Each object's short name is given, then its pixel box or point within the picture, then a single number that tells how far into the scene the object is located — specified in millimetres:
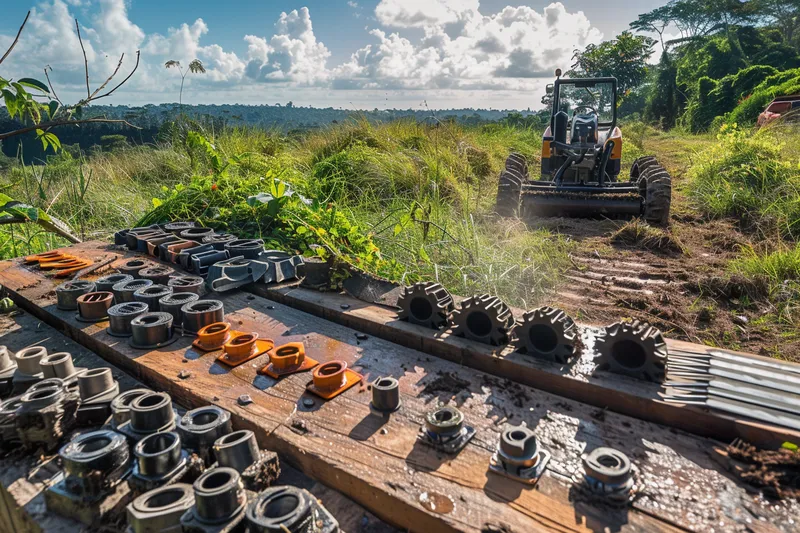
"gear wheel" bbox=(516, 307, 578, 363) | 1383
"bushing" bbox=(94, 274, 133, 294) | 1987
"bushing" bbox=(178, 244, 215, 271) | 2367
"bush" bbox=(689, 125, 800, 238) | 6035
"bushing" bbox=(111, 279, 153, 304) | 1896
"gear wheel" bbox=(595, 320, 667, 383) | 1257
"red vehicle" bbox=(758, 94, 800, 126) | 13706
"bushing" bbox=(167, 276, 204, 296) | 1955
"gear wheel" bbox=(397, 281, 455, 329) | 1648
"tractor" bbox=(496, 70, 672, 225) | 6621
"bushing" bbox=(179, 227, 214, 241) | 2770
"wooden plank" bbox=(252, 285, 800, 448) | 1114
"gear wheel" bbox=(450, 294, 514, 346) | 1497
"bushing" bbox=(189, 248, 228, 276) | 2291
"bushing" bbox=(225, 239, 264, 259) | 2430
